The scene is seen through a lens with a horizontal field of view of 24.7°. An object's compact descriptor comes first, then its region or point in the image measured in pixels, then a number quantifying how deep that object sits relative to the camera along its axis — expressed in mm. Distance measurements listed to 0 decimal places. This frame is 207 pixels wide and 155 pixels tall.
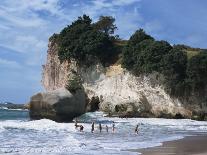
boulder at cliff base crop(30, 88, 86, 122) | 47812
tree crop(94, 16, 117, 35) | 90250
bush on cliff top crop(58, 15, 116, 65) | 75188
